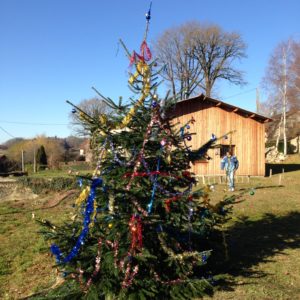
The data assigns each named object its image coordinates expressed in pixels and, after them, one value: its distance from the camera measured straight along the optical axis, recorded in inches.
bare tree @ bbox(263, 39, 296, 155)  1711.4
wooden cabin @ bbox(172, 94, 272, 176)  1011.9
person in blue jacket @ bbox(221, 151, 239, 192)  665.6
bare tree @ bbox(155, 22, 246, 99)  2063.2
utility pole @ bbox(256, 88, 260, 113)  1733.3
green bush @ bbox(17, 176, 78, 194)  753.6
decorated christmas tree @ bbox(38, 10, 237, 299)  196.9
